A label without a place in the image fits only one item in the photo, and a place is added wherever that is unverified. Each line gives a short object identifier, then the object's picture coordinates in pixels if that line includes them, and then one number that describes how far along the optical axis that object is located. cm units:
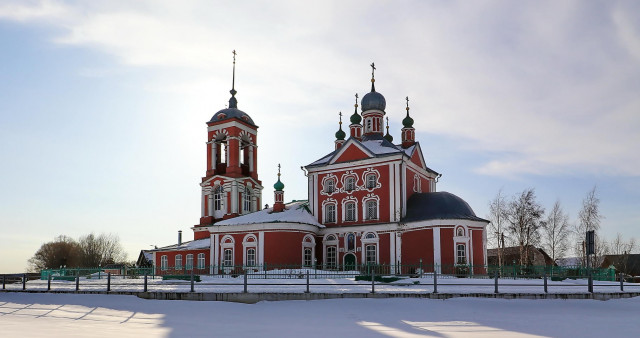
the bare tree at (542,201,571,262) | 4681
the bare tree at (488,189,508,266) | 4769
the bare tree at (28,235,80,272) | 8953
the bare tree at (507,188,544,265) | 4538
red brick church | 3597
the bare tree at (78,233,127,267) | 8906
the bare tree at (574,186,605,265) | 4606
